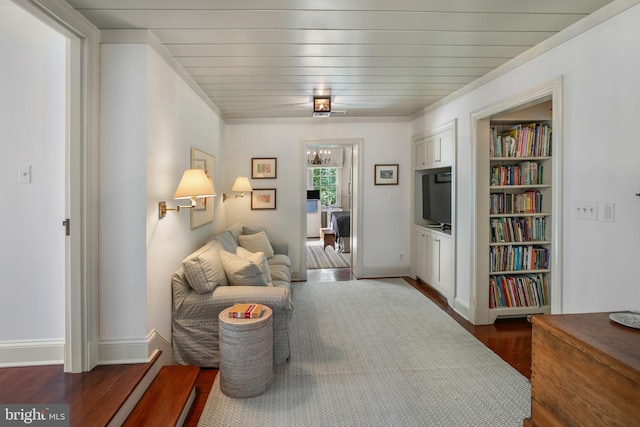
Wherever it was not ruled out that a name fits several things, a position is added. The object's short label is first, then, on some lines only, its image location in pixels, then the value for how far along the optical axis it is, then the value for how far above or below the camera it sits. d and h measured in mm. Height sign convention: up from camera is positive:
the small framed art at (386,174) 4859 +508
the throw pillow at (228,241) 3373 -374
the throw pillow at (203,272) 2466 -515
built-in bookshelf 3309 -254
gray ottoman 2098 -1001
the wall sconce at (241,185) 4232 +301
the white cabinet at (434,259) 3818 -689
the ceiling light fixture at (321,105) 3644 +1198
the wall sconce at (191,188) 2256 +142
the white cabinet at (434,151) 3773 +744
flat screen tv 3977 +122
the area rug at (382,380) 1928 -1258
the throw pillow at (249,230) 4391 -316
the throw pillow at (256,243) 4035 -461
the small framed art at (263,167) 4750 +609
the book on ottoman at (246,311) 2176 -728
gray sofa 2457 -778
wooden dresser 1217 -713
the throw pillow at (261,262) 2869 -511
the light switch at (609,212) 1825 -27
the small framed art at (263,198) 4789 +143
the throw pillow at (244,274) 2678 -565
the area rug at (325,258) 5867 -1035
